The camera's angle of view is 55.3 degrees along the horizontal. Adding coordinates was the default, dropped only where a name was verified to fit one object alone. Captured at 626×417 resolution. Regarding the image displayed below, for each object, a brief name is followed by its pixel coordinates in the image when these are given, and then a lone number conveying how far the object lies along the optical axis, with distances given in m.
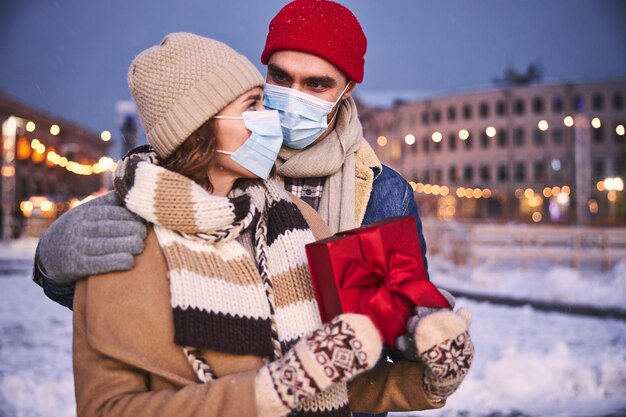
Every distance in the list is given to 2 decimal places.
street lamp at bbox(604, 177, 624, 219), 52.41
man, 2.63
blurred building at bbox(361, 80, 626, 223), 54.00
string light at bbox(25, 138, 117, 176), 38.72
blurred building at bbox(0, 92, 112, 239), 25.69
